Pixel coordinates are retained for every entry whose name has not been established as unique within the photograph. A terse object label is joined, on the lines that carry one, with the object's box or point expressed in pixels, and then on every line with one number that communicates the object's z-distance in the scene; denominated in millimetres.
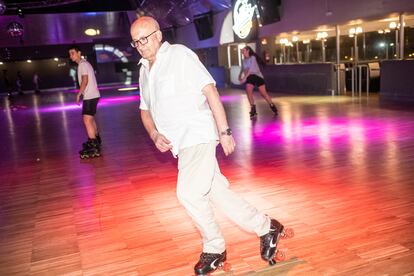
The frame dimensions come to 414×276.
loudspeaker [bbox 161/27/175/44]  25422
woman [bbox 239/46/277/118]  8672
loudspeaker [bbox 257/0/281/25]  14312
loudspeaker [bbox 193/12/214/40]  19500
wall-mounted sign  15547
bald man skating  2277
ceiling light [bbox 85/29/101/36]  27619
